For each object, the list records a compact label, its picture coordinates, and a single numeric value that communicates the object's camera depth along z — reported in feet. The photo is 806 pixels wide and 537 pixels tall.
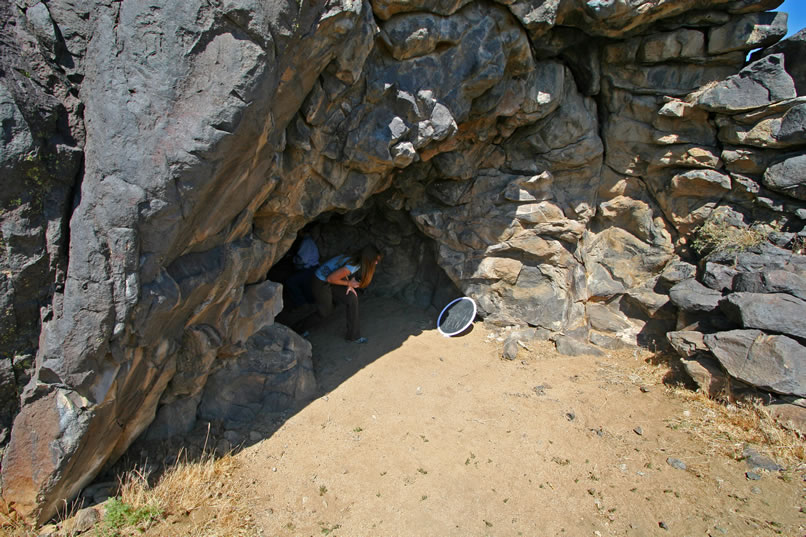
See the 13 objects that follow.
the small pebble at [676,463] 12.98
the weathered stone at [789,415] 13.80
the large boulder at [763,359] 14.24
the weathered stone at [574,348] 19.58
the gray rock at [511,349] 19.31
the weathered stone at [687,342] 16.60
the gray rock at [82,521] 10.31
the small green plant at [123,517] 10.45
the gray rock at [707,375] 15.65
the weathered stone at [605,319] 20.84
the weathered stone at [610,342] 20.10
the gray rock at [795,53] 17.06
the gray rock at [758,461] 12.69
